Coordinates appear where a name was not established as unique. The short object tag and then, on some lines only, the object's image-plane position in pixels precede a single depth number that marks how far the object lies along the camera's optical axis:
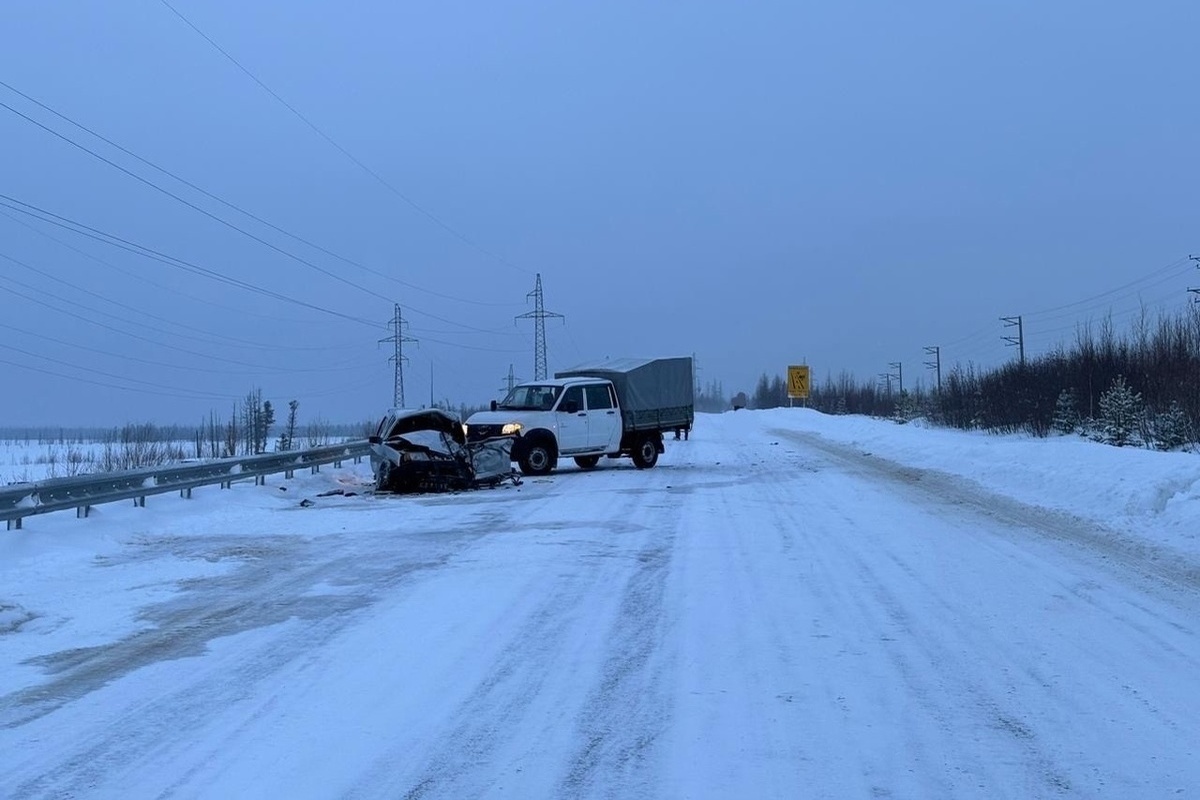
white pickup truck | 26.33
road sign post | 100.25
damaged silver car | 21.59
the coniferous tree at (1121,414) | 32.16
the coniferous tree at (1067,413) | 39.31
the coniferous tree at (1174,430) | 28.98
